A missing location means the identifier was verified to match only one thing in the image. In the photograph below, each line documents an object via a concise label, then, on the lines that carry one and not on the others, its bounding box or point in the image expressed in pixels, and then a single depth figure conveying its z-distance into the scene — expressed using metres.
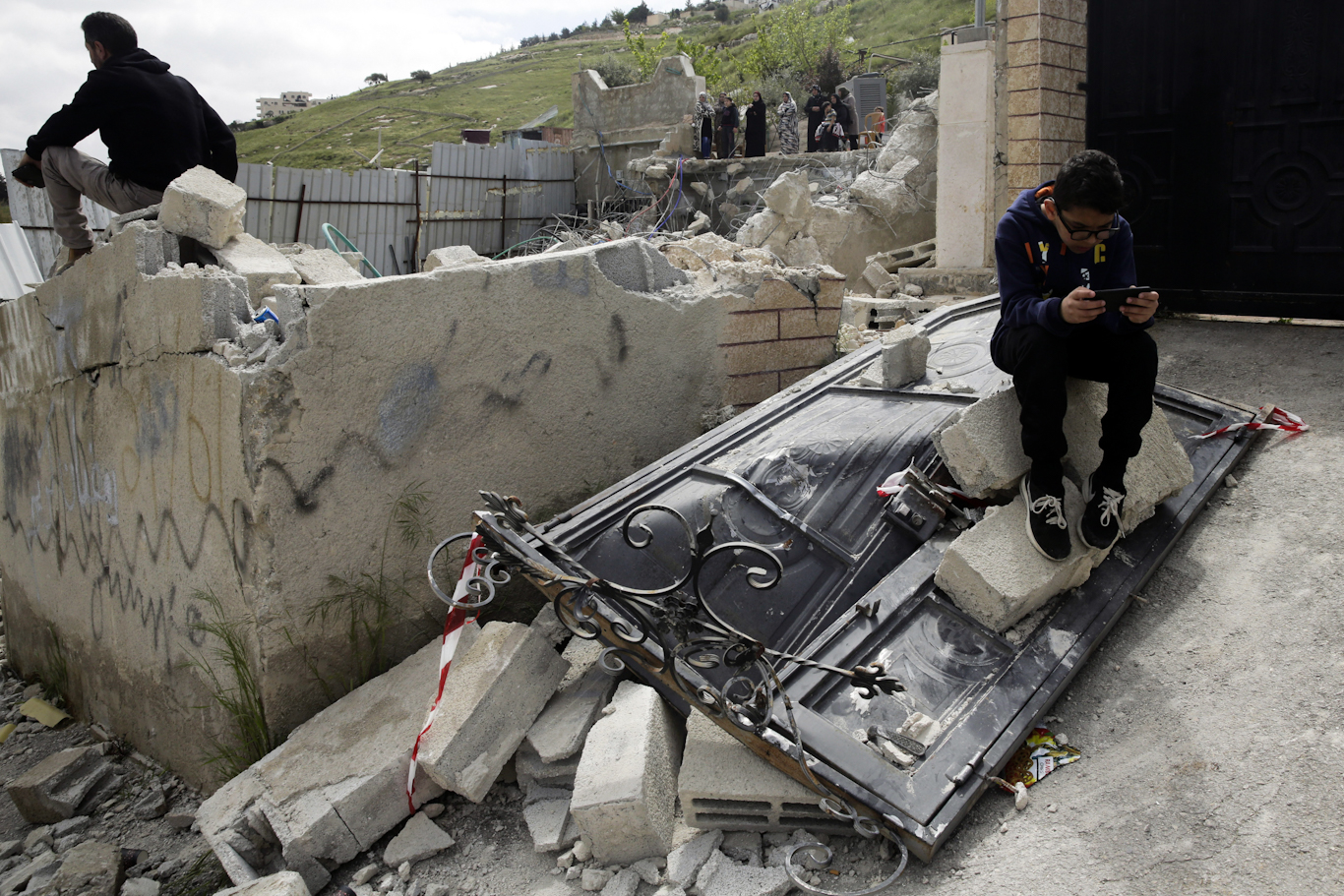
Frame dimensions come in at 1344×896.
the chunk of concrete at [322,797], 2.57
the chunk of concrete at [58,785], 3.69
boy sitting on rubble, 2.41
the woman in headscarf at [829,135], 14.63
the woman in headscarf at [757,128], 14.53
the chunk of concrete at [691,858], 2.13
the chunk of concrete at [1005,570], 2.38
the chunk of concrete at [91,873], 2.93
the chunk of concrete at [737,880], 2.02
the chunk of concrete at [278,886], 2.32
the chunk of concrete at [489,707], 2.56
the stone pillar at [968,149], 5.80
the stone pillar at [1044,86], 4.80
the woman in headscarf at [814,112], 15.44
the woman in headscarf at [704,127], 14.65
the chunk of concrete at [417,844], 2.56
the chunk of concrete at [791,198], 10.56
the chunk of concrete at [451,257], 4.59
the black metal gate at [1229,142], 4.23
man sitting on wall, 3.95
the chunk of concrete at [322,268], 3.95
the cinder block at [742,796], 2.17
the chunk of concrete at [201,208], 3.57
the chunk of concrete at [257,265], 3.53
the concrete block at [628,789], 2.22
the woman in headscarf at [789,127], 15.65
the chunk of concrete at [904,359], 3.48
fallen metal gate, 2.14
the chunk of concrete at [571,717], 2.59
